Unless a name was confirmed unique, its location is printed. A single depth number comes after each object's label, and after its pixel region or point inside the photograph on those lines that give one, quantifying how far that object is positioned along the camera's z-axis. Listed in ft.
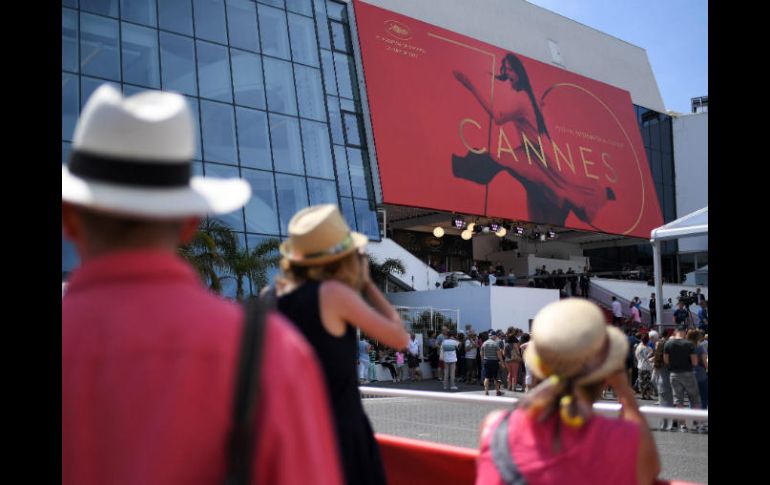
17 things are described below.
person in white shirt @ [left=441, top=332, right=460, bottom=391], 55.52
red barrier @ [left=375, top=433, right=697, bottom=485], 11.29
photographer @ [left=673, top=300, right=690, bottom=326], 62.94
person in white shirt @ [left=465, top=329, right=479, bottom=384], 59.82
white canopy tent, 41.68
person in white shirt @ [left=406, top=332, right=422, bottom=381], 63.62
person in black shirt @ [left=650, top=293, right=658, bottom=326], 89.05
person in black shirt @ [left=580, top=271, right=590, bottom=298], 99.42
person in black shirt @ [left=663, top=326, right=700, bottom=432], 32.30
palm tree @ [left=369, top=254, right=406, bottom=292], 83.15
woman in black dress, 7.44
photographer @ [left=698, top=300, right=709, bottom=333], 57.81
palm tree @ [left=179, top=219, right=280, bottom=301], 57.36
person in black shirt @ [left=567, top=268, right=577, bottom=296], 99.81
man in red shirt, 3.14
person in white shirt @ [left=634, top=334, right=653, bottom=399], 43.29
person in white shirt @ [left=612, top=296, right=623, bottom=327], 85.61
